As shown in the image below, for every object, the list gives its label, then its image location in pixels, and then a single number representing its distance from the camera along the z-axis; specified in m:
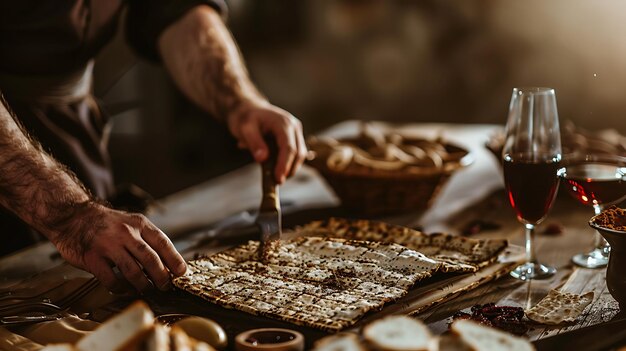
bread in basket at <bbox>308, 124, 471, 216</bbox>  2.19
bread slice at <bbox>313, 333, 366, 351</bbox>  1.02
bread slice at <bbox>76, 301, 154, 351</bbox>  1.02
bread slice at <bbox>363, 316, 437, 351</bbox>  1.00
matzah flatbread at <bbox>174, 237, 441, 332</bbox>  1.41
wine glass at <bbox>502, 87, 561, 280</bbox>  1.66
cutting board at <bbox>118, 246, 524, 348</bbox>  1.39
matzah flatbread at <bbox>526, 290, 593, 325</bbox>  1.41
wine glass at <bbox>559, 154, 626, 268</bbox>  1.71
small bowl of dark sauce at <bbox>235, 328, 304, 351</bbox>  1.17
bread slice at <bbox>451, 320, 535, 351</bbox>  1.06
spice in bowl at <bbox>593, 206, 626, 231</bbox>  1.47
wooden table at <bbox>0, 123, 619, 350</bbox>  1.55
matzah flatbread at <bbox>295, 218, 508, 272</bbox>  1.71
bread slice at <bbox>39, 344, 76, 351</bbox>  1.04
